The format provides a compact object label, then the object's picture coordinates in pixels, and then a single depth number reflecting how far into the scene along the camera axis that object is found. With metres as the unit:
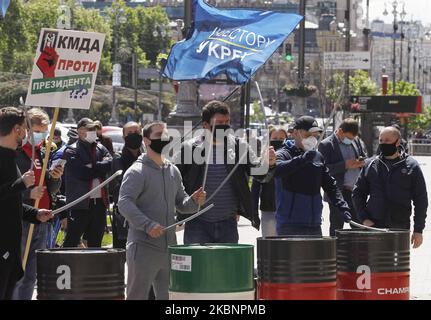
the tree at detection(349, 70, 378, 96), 106.19
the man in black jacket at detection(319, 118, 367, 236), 14.85
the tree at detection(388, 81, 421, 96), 117.36
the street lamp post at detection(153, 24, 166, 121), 116.00
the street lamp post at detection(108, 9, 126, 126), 88.70
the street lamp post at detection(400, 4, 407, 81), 100.06
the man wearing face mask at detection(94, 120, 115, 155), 14.52
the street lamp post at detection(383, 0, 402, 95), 90.56
